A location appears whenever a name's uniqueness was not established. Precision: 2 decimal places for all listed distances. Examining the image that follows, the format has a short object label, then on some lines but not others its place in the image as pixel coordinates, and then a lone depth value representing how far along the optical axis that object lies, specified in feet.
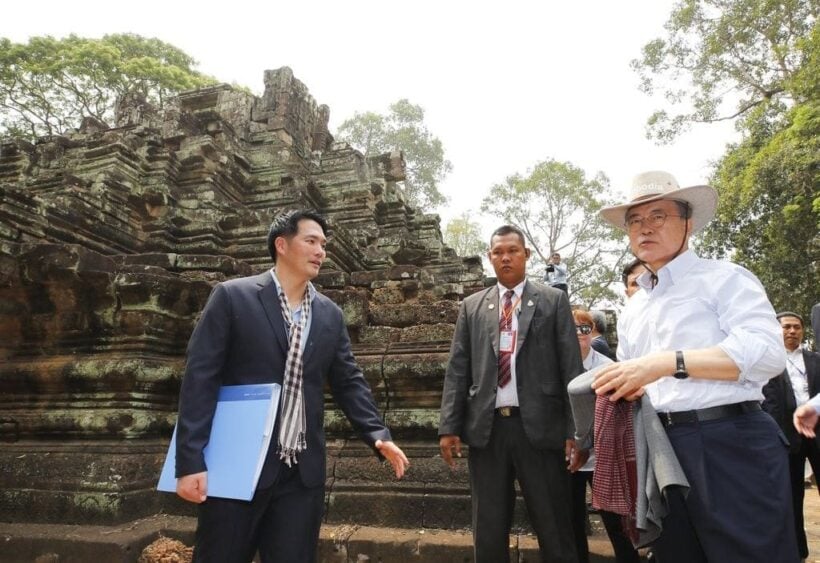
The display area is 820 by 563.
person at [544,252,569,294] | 18.34
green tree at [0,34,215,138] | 67.26
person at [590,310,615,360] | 12.03
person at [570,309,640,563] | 8.25
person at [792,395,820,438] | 6.95
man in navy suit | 5.82
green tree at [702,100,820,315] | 33.47
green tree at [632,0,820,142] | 43.37
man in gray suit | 7.38
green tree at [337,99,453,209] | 107.96
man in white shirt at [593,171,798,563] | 4.87
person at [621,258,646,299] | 10.52
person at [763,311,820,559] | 12.10
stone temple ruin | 9.96
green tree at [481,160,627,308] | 80.53
